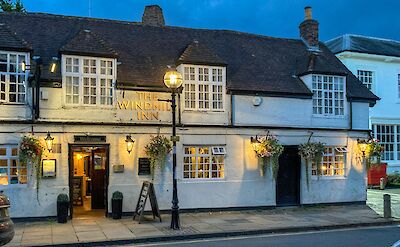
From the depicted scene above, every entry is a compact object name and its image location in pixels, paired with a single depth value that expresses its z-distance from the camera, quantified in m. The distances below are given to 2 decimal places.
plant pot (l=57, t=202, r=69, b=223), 13.98
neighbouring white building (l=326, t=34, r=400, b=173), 26.17
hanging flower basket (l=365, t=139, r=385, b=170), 18.56
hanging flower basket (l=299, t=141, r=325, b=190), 17.19
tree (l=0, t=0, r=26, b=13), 27.02
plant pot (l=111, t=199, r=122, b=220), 14.67
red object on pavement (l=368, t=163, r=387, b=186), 24.20
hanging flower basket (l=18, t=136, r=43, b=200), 13.79
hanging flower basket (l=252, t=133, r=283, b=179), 16.52
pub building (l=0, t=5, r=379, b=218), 14.40
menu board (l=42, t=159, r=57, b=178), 14.32
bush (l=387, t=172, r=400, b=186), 25.16
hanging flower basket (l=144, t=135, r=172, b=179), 15.27
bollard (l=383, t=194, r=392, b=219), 14.95
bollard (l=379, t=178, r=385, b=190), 23.75
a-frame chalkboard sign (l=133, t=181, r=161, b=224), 14.03
